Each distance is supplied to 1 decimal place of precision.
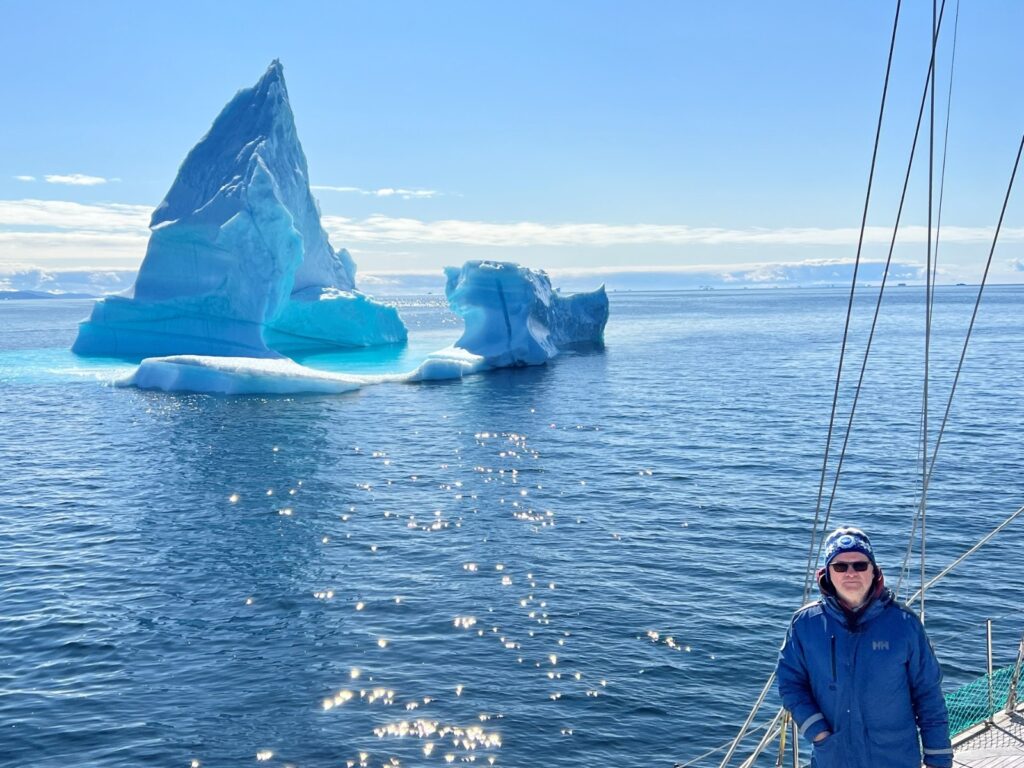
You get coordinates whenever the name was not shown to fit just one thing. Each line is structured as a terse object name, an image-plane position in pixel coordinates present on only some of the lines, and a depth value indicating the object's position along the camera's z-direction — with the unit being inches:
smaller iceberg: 2218.3
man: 190.7
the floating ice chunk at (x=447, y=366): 2031.3
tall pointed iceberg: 2135.8
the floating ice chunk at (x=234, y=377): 1787.6
